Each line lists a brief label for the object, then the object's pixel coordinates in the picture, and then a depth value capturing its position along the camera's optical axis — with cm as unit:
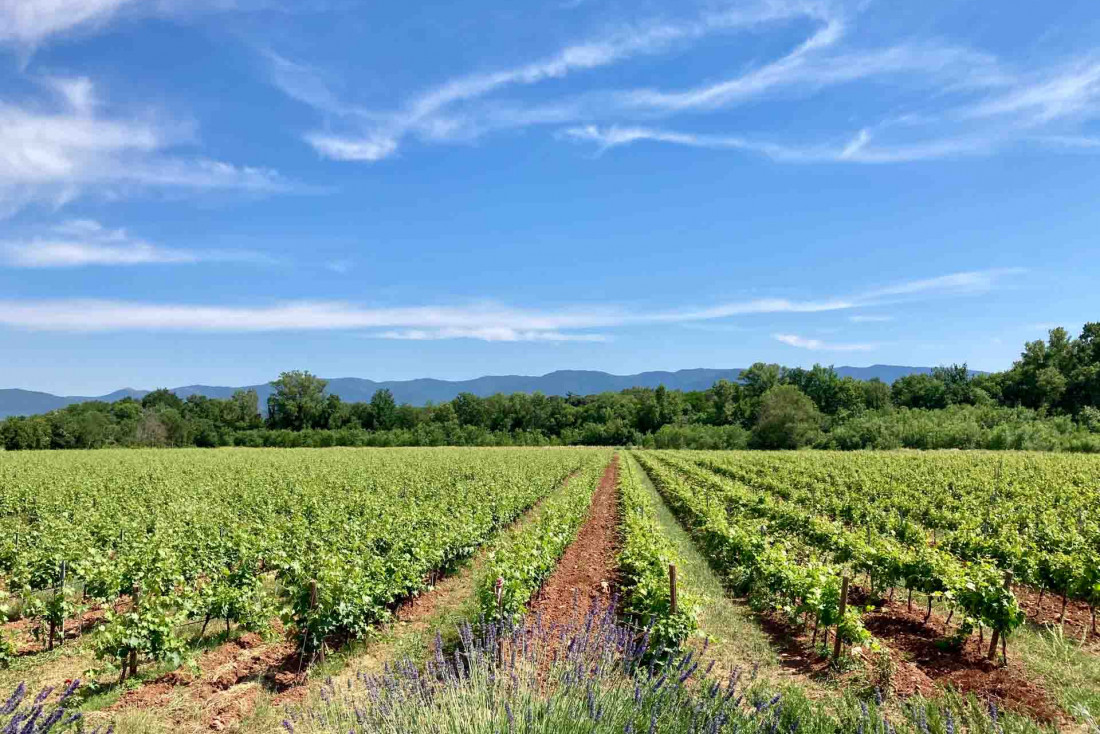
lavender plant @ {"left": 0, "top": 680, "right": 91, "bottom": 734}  329
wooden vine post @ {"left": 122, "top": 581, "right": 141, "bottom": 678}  782
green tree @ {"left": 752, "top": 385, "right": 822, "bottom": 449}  7488
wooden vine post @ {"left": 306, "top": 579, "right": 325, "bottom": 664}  834
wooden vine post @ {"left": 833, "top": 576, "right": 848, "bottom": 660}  778
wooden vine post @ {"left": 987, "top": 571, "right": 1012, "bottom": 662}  766
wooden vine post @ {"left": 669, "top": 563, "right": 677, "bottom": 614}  788
